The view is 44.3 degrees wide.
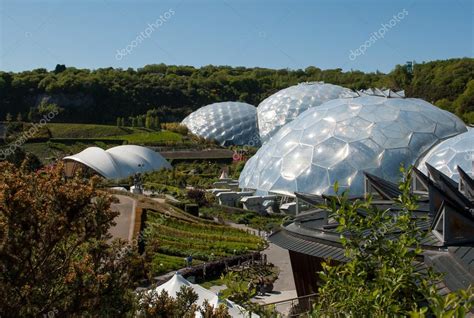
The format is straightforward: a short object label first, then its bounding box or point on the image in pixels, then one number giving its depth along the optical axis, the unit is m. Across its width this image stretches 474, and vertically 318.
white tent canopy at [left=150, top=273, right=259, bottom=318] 13.02
